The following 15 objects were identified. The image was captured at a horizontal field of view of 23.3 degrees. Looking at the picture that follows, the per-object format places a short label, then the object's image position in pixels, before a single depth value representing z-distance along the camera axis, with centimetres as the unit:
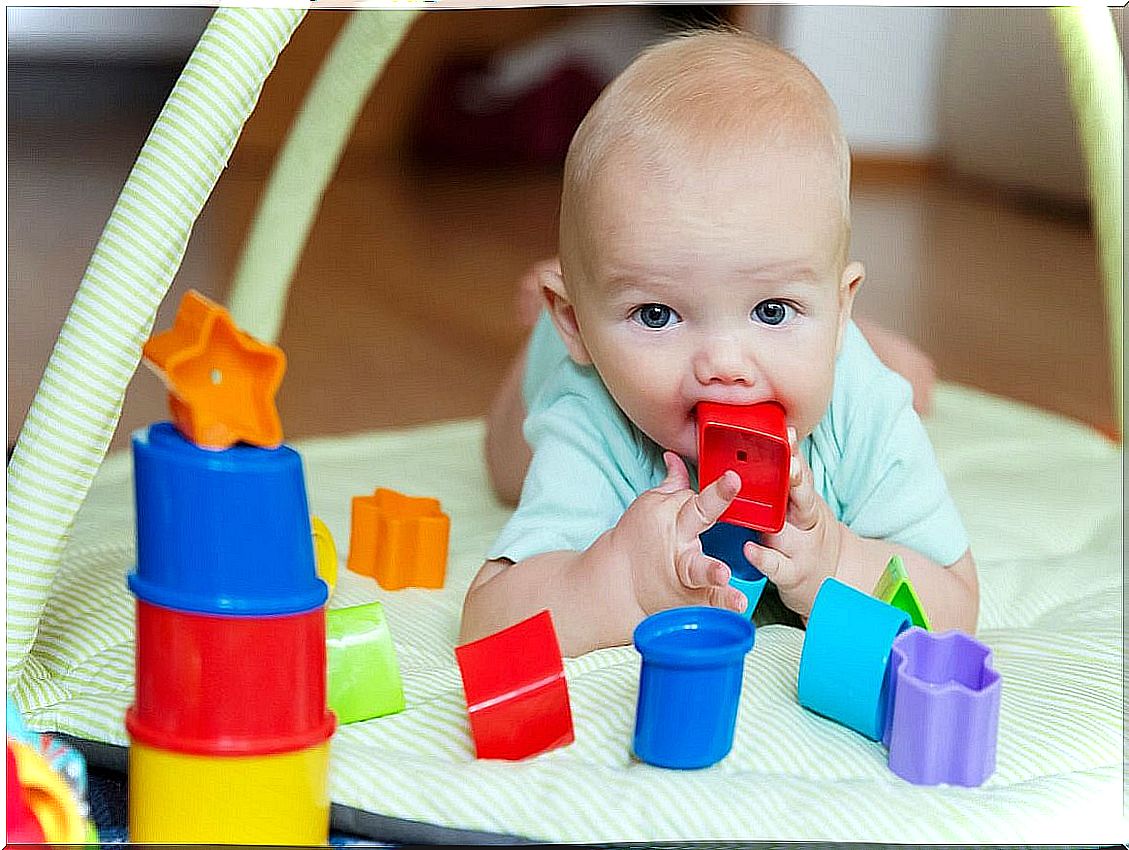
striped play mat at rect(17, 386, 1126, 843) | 91
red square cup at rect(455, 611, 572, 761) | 94
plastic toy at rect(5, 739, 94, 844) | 85
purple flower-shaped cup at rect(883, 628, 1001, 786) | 93
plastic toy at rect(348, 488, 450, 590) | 114
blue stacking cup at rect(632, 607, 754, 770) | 91
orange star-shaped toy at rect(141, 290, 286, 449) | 84
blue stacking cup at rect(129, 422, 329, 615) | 84
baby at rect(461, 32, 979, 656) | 100
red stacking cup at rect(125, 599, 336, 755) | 85
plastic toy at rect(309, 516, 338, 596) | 110
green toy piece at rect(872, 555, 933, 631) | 100
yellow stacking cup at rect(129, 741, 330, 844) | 86
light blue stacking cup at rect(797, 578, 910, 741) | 95
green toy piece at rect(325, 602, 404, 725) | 97
